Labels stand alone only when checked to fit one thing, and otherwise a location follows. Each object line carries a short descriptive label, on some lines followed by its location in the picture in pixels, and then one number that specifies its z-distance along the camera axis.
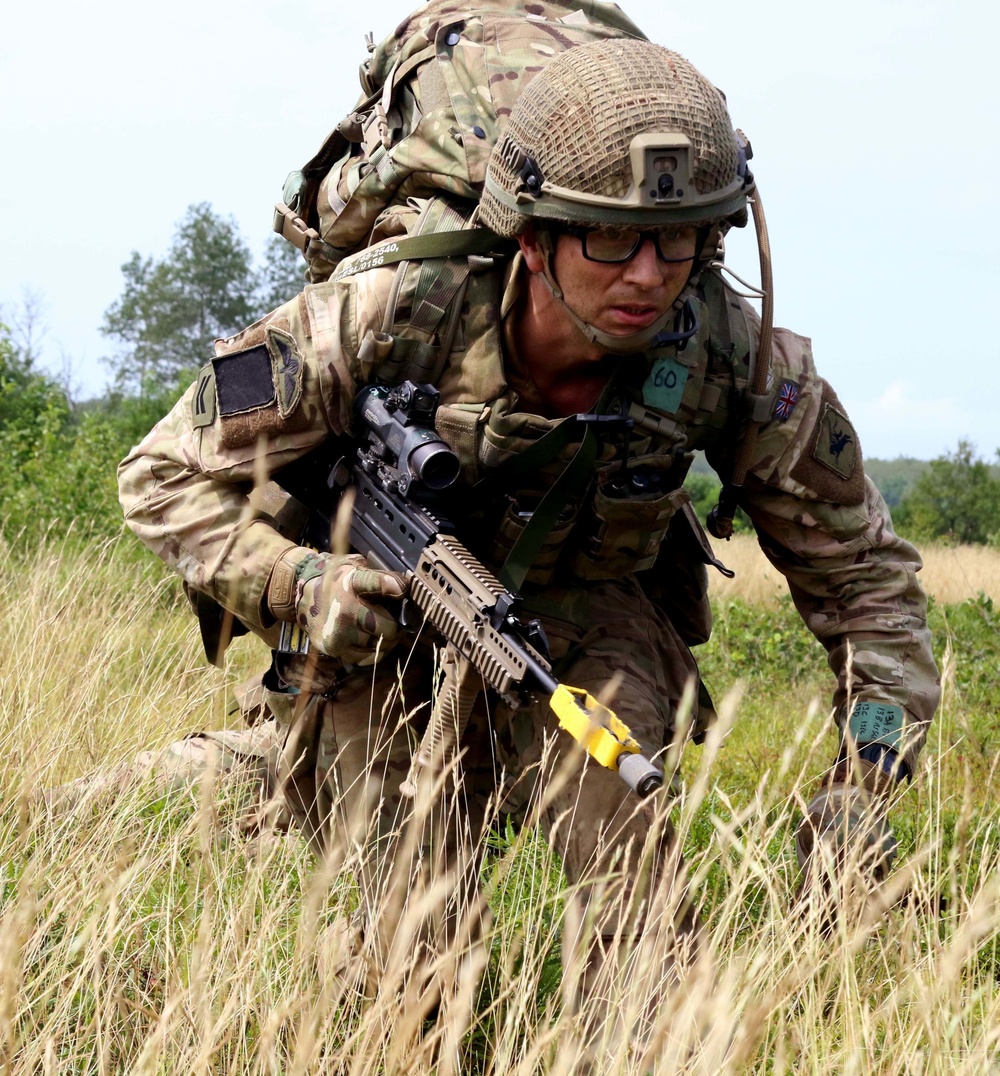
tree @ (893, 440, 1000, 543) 34.59
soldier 3.12
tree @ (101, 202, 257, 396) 47.88
